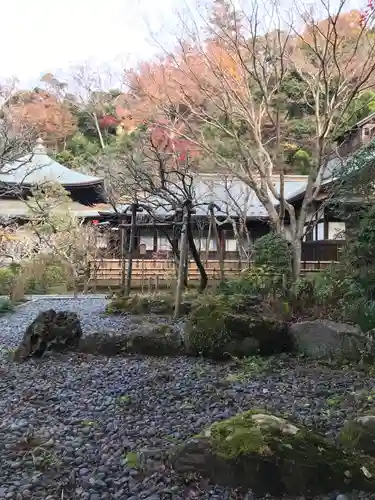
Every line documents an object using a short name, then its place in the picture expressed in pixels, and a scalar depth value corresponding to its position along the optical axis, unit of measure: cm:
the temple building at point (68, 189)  1880
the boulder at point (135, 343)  494
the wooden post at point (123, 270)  1020
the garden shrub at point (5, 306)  858
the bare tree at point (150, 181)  855
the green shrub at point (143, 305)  814
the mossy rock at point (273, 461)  201
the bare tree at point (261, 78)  831
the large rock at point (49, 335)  487
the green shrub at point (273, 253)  772
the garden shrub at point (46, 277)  1262
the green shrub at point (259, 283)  730
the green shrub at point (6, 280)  1120
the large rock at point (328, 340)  441
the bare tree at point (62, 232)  1296
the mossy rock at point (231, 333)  467
